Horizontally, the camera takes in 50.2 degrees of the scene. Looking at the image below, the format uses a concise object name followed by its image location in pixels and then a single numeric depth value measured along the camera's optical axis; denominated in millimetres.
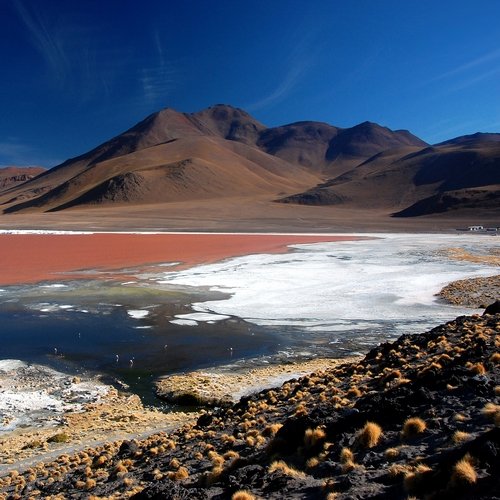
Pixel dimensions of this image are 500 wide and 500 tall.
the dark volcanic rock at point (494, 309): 15105
